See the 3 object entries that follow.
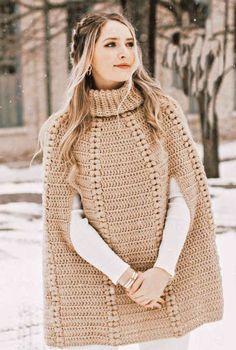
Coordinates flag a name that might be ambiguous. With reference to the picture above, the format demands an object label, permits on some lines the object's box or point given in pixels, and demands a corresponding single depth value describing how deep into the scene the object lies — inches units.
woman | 60.6
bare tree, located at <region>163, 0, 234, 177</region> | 255.9
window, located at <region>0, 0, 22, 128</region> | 286.2
